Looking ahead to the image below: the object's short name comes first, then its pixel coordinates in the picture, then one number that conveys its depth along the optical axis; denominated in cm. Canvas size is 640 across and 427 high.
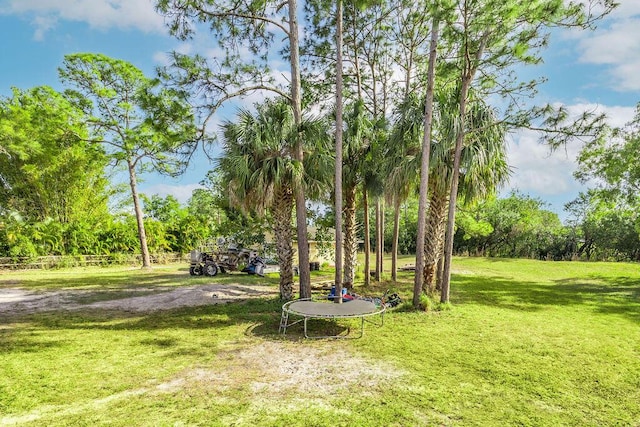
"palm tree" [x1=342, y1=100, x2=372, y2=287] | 1122
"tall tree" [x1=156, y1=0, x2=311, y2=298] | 780
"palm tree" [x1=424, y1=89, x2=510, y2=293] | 927
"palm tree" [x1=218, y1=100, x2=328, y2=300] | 938
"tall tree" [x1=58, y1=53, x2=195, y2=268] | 1616
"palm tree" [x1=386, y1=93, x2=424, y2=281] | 992
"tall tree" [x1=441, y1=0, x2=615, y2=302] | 723
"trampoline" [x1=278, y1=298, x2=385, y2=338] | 696
